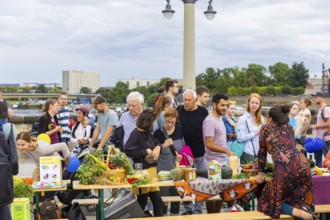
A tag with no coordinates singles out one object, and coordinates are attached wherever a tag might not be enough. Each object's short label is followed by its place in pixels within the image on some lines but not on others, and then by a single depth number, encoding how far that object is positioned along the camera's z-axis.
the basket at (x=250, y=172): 6.15
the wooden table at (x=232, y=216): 5.58
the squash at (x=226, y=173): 6.02
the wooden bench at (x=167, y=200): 6.95
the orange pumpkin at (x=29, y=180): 5.86
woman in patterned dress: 5.29
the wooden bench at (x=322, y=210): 5.85
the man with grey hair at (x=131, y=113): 7.11
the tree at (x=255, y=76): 103.56
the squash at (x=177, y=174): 5.99
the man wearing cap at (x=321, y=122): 9.06
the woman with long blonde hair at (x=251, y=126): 7.35
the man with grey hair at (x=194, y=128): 7.44
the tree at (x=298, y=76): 100.12
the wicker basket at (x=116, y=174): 5.82
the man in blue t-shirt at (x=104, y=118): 8.05
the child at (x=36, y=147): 6.04
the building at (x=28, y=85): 191.06
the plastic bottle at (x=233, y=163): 6.31
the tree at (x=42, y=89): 157.62
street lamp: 19.42
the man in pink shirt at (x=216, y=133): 6.70
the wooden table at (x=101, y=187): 5.65
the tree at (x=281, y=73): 103.89
